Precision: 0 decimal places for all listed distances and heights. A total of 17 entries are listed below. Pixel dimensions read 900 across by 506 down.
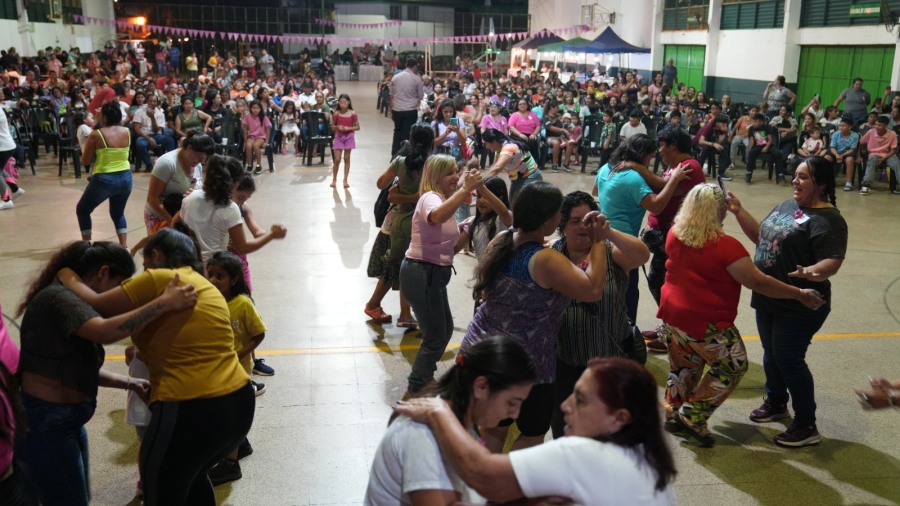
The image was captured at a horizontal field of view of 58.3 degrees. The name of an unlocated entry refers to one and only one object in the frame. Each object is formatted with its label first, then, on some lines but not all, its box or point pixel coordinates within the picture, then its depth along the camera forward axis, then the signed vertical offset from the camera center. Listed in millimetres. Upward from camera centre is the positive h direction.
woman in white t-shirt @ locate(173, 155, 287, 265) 4609 -963
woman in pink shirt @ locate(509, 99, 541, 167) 14016 -1197
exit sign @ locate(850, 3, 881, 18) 16391 +954
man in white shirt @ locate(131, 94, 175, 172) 13336 -1375
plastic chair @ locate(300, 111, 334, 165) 14477 -1452
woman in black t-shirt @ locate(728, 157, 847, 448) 4281 -1078
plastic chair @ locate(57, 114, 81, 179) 12742 -1537
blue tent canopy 23844 +242
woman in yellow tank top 7309 -1066
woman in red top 4109 -1255
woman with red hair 1960 -966
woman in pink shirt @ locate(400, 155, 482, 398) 4648 -1294
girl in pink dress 12484 -1187
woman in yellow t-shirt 2887 -1188
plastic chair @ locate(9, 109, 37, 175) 13188 -1440
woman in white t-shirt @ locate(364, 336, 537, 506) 2076 -986
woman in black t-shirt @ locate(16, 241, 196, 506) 2789 -1082
